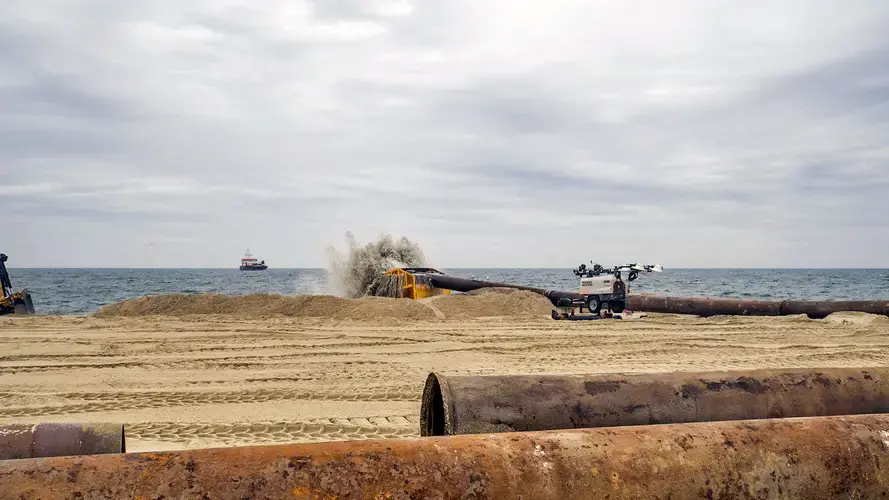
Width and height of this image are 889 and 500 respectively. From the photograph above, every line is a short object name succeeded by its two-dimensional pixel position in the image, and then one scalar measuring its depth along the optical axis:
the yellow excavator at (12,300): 21.90
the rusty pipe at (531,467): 2.43
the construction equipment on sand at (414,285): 26.81
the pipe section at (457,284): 26.81
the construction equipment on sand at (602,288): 19.44
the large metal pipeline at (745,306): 19.98
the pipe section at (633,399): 4.27
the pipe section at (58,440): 3.38
